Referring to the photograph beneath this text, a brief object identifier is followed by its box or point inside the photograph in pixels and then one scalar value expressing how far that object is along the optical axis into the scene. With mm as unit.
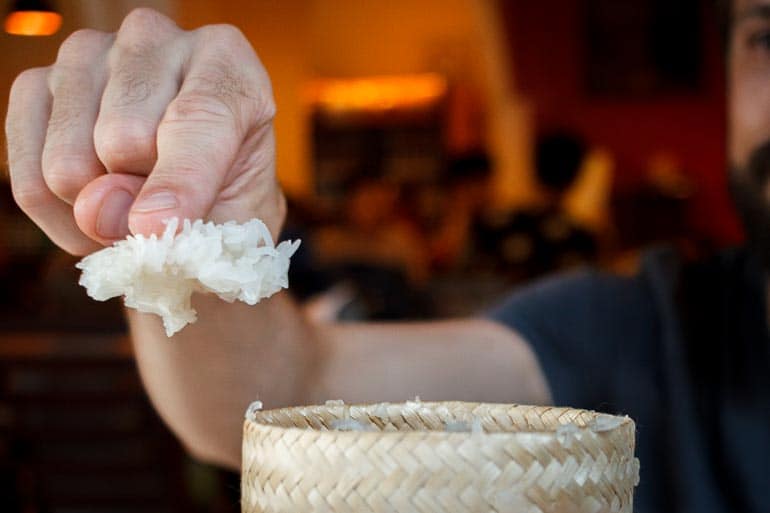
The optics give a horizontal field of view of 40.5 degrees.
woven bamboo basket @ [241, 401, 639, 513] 496
